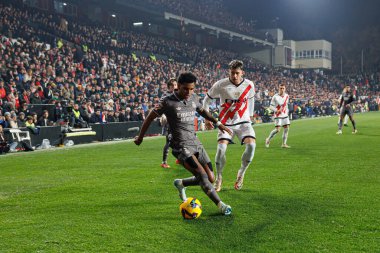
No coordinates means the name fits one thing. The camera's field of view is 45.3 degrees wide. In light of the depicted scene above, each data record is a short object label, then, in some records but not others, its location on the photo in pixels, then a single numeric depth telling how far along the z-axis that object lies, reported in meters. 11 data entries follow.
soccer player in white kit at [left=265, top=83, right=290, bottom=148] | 17.53
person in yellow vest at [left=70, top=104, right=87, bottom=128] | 21.75
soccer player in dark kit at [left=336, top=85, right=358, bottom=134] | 22.59
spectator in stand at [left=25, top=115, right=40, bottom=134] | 18.81
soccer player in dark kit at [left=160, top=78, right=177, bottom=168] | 10.34
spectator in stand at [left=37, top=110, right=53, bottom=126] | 20.19
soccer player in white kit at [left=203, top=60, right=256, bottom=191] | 8.55
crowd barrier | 19.59
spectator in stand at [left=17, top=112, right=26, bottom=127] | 18.91
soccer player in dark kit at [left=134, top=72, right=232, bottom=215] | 6.43
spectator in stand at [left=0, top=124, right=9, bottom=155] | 17.09
